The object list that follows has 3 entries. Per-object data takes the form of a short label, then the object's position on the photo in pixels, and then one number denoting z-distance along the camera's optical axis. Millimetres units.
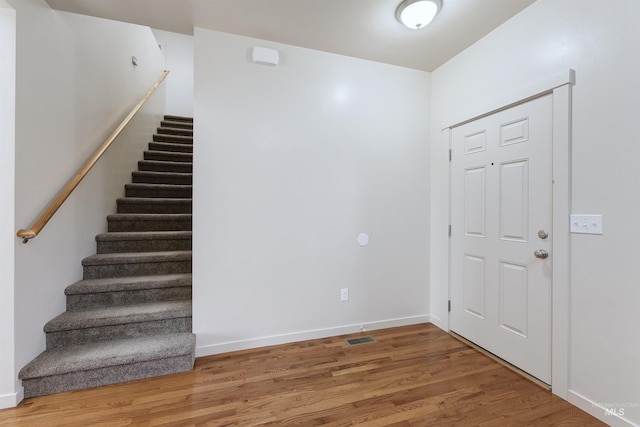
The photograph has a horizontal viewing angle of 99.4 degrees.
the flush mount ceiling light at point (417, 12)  1820
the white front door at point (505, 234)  1868
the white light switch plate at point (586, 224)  1575
